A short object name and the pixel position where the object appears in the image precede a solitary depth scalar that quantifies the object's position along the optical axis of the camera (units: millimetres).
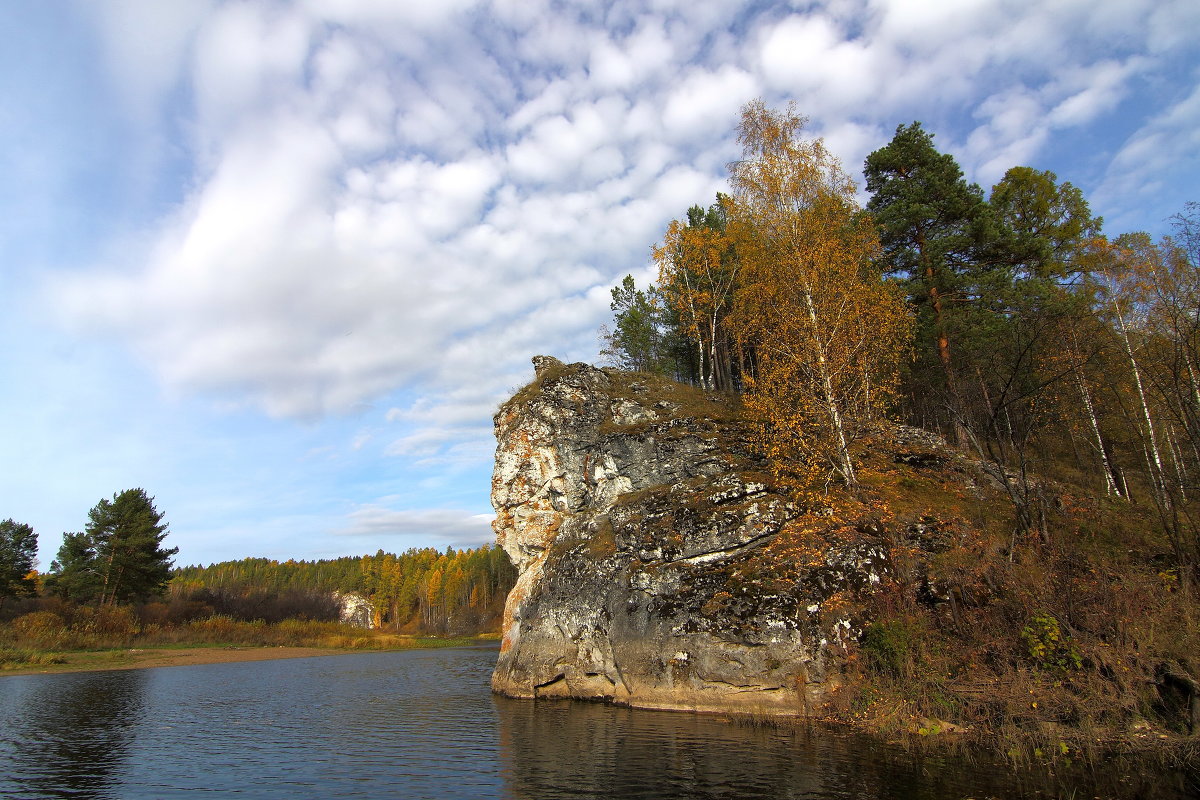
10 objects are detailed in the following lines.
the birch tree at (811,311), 22969
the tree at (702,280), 38375
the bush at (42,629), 42375
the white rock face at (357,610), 133750
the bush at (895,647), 15766
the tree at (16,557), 49750
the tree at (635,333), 51062
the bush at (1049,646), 13641
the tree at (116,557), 53094
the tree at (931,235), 29109
